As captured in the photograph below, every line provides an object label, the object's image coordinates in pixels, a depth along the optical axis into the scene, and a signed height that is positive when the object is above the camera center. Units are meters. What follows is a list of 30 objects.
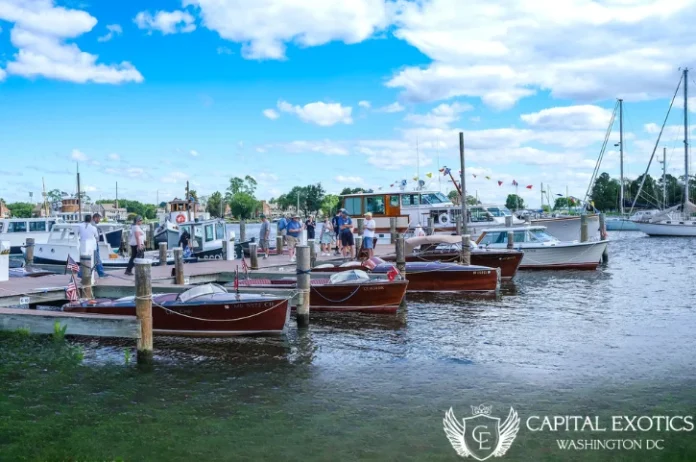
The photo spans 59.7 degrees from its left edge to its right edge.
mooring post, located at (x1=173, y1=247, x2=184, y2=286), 16.55 -1.17
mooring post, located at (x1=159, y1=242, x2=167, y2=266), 21.13 -1.03
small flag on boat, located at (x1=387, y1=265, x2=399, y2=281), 16.14 -1.41
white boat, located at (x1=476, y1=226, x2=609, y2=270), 25.77 -1.39
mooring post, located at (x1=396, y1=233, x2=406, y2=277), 18.69 -0.99
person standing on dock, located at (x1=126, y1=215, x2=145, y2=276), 17.97 -0.41
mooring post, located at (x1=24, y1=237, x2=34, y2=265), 23.05 -0.90
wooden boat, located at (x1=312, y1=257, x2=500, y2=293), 19.34 -1.88
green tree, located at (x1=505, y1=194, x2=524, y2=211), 140.38 +4.05
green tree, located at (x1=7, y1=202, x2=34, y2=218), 131.02 +4.79
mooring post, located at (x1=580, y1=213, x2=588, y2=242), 29.53 -0.62
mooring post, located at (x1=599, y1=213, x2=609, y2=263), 31.77 -0.48
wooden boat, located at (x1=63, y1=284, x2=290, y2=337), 12.62 -1.88
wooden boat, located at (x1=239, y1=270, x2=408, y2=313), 15.77 -1.89
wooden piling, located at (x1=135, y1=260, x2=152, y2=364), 10.84 -1.45
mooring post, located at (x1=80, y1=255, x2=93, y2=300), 14.81 -1.18
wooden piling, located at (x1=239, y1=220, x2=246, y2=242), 28.19 -0.33
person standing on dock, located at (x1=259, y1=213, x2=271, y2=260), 24.61 -0.48
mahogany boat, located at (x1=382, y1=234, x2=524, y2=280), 22.59 -1.31
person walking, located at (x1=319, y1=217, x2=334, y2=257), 26.94 -0.68
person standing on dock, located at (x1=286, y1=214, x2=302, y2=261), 23.55 -0.34
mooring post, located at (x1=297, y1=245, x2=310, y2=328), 13.94 -1.42
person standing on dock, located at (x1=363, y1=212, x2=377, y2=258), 21.89 -0.45
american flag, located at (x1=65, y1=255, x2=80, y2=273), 14.82 -0.95
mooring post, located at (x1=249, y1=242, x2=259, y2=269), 19.84 -1.06
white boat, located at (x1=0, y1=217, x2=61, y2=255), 30.30 -0.06
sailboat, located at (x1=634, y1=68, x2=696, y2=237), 51.91 -0.39
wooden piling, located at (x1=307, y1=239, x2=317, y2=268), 20.45 -1.12
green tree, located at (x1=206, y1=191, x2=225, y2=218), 121.12 +3.94
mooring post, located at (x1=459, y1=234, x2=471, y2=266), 21.50 -1.13
